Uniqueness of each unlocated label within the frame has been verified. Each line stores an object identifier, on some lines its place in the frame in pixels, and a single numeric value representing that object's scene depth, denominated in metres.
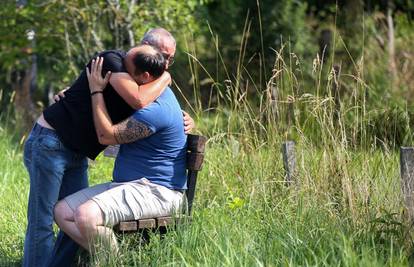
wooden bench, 10.29
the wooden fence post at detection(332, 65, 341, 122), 12.09
